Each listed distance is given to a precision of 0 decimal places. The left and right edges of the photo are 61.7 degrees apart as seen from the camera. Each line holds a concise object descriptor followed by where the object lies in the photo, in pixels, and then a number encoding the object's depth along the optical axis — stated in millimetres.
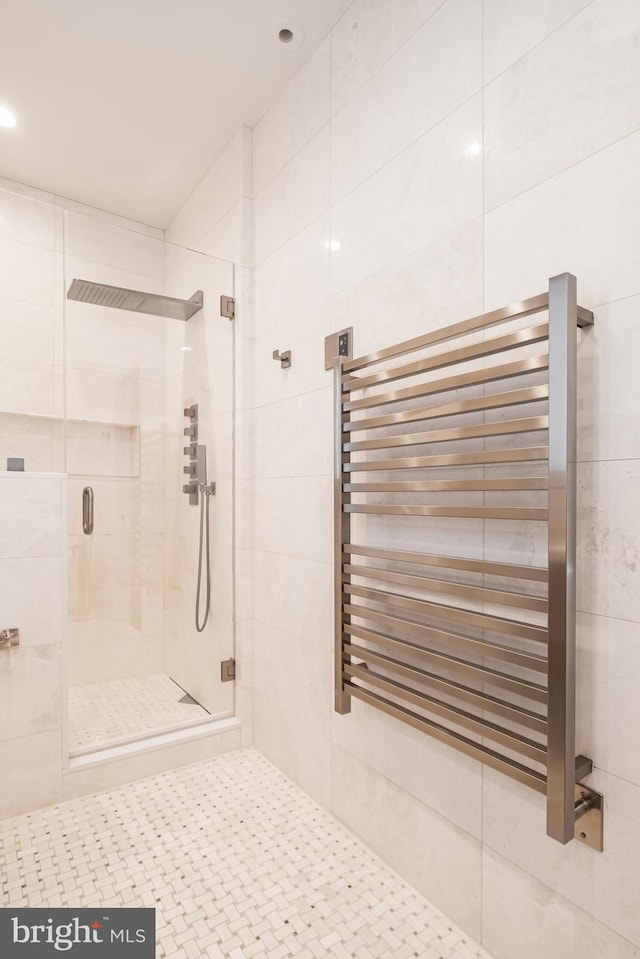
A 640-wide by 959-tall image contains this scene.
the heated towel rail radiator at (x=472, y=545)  891
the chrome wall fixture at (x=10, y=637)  1632
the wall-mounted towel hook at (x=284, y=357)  1837
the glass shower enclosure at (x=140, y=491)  1818
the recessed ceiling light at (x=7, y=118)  2024
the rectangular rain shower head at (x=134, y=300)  1824
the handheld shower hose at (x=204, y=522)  2047
